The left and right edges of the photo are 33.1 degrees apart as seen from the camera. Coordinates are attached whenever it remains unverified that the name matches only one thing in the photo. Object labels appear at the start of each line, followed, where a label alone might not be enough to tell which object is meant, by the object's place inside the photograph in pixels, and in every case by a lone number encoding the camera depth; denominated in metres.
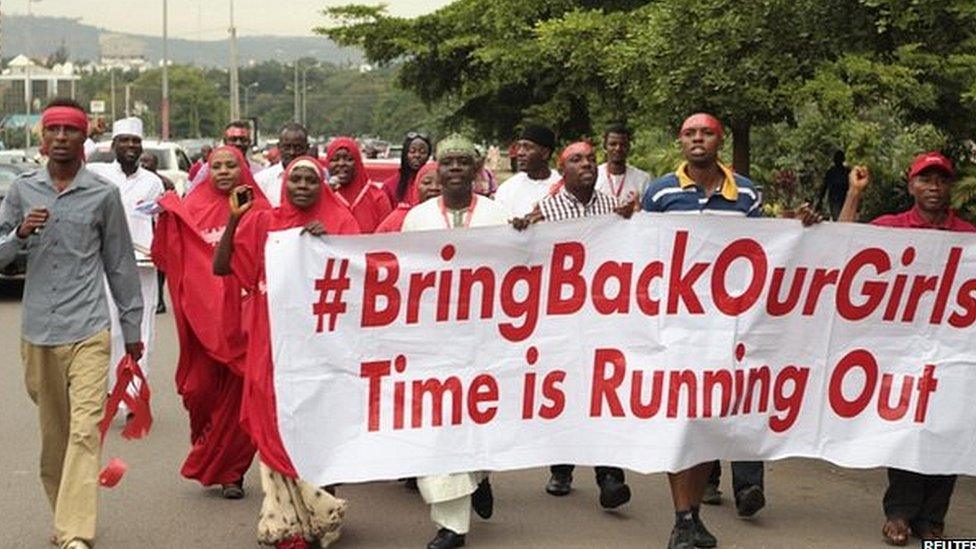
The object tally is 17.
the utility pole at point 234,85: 52.29
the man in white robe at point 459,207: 7.17
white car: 26.36
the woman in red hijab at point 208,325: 7.85
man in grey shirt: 6.56
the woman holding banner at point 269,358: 6.64
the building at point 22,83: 156.75
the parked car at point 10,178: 16.67
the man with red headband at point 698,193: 6.79
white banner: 6.70
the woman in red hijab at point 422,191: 7.58
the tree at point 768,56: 7.90
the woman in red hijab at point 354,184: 8.91
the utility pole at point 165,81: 53.56
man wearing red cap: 6.96
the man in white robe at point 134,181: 11.58
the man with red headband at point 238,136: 9.62
